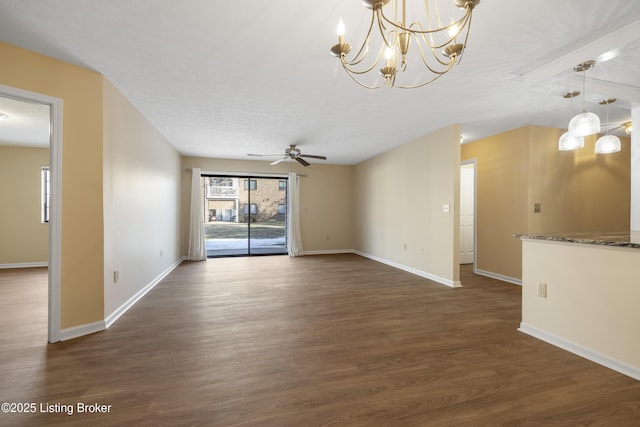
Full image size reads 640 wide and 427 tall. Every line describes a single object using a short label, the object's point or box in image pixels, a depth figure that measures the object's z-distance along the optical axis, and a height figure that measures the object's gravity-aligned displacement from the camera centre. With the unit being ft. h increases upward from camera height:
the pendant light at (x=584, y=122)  7.28 +2.59
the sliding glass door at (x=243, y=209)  22.91 +0.34
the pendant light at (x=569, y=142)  8.69 +2.43
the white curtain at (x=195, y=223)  20.35 -0.82
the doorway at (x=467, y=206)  18.93 +0.53
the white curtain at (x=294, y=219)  22.59 -0.55
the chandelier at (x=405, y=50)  4.46 +4.39
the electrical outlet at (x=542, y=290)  7.88 -2.34
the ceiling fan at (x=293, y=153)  16.56 +3.85
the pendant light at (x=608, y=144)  9.71 +2.64
